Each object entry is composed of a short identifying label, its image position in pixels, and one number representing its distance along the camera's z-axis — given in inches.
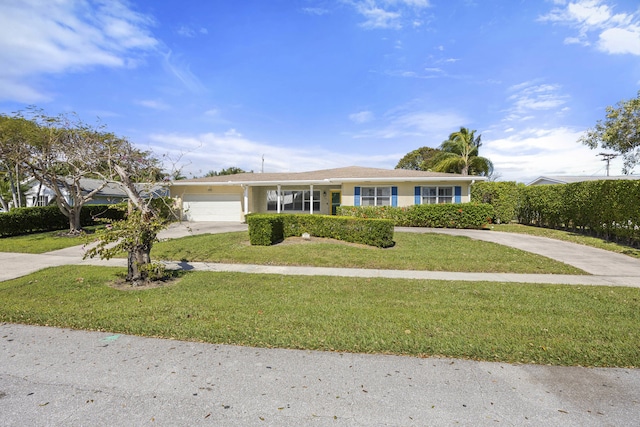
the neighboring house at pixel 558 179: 957.9
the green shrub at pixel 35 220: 566.0
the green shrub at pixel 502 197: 731.4
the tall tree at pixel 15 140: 543.2
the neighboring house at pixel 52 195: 1065.2
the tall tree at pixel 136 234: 241.6
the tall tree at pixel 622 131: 659.6
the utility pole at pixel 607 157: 1502.5
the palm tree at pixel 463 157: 1042.1
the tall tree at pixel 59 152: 553.6
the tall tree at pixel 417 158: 1664.6
